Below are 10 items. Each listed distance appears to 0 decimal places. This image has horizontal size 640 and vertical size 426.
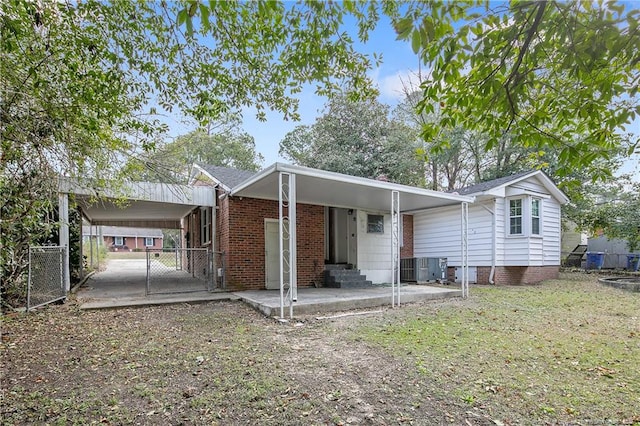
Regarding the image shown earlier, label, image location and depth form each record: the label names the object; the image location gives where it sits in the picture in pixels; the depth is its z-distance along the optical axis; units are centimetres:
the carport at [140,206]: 769
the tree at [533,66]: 257
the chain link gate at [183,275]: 929
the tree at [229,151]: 2574
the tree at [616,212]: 1432
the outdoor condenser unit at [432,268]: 1256
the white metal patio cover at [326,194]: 655
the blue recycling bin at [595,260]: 1931
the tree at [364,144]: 2066
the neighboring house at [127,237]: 4216
